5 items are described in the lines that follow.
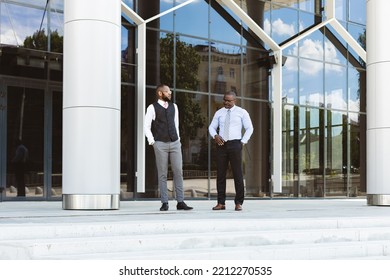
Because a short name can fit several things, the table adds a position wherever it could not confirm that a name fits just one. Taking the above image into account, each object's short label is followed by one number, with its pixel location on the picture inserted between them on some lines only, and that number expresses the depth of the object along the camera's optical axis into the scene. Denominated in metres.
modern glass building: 10.39
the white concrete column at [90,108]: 10.16
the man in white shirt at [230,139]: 9.84
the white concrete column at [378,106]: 13.29
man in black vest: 9.54
